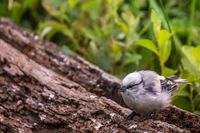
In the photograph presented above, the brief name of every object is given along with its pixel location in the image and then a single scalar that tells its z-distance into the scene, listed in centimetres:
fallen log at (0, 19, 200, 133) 480
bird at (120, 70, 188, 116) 480
